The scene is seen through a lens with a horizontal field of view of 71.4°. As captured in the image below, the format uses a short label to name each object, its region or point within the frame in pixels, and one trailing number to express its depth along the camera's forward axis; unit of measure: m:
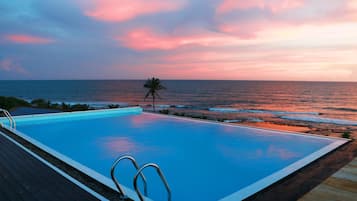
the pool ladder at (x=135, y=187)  2.40
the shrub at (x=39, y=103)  14.56
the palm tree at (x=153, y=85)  18.25
